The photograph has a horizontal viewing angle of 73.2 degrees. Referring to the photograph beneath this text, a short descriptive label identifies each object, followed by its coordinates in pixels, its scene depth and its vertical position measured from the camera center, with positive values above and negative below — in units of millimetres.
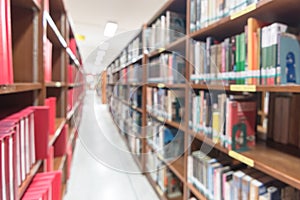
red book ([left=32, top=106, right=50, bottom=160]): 949 -204
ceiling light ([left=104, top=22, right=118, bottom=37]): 4058 +1266
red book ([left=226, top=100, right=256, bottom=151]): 1057 -197
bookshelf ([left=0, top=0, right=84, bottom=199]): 908 +134
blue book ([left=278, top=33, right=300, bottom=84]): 838 +123
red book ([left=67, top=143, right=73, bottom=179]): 2220 -885
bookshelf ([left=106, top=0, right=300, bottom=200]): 843 +5
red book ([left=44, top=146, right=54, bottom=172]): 1200 -484
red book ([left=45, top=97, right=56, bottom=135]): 1380 -175
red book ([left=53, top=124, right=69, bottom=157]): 1844 -521
